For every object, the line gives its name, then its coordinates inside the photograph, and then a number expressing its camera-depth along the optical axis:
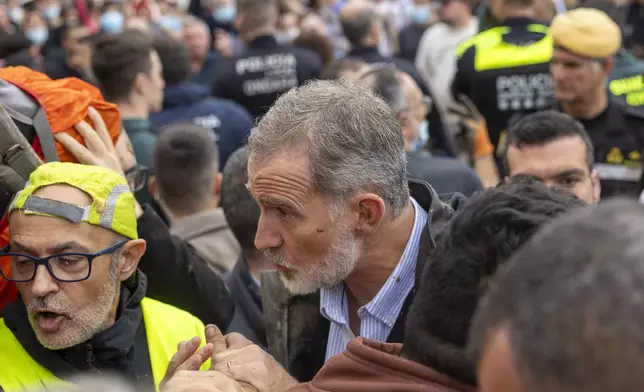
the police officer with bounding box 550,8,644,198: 5.51
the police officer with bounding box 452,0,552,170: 6.80
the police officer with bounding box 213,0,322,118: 8.20
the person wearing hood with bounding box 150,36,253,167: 6.83
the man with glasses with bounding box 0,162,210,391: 3.15
